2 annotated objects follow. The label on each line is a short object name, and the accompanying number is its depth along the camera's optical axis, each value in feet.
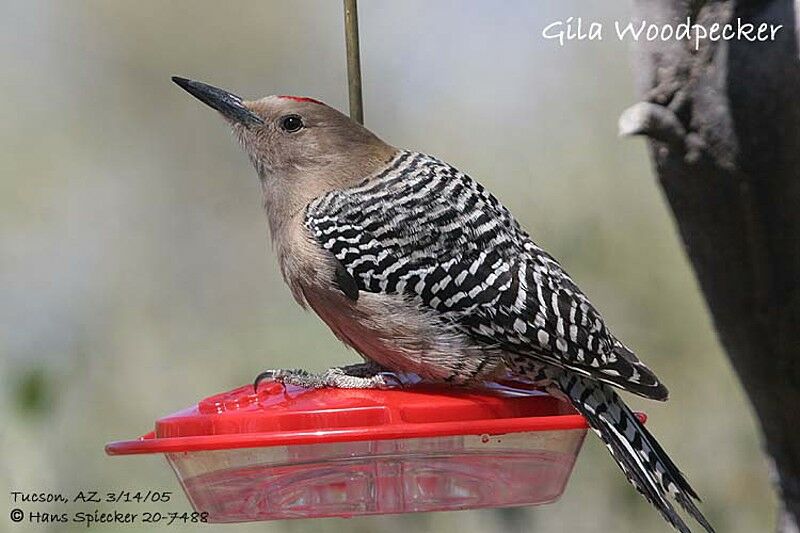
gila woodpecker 23.27
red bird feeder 20.13
